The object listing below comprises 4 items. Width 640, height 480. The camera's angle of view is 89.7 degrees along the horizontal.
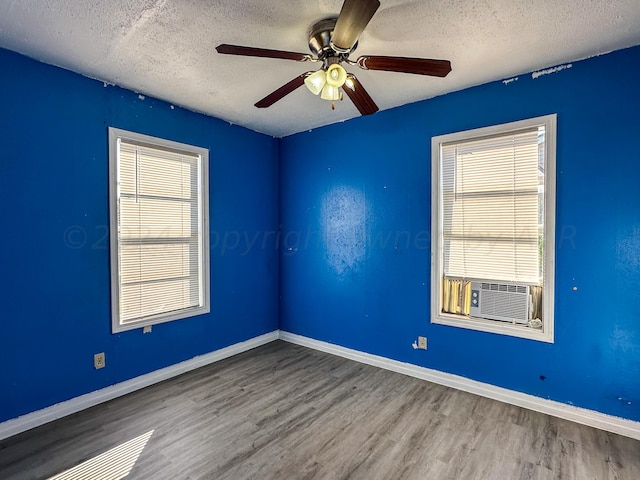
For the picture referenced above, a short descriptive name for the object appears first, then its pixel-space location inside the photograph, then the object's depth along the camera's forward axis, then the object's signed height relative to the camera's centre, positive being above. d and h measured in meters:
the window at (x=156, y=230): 2.81 +0.06
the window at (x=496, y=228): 2.54 +0.07
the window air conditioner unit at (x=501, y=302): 2.63 -0.56
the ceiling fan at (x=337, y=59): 1.59 +0.99
